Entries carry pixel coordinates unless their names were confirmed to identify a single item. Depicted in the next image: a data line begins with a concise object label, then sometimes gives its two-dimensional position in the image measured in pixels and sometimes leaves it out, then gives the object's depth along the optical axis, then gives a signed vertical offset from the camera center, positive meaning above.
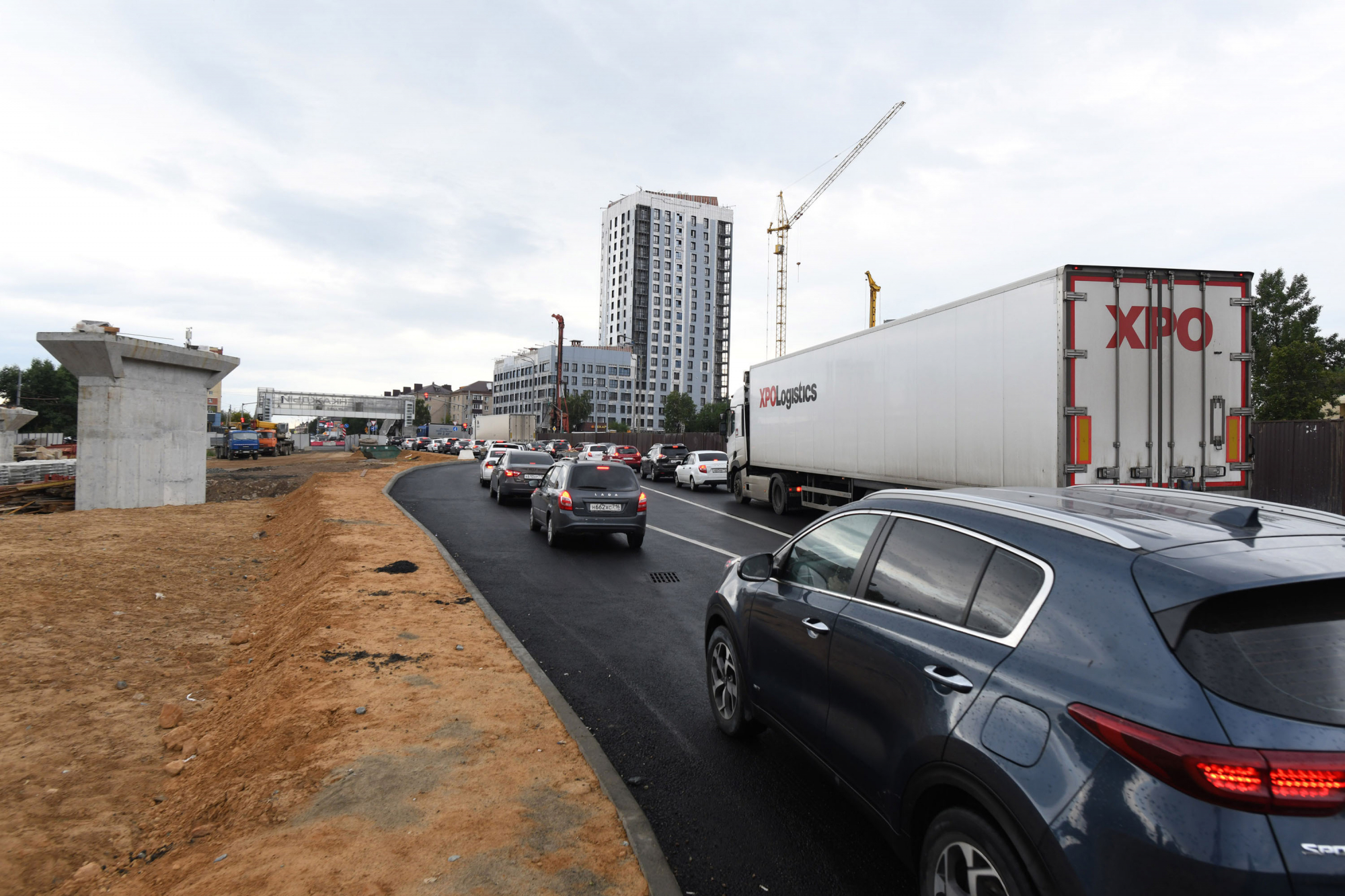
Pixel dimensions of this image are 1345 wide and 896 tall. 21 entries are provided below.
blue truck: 54.72 +0.00
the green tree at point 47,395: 72.56 +4.97
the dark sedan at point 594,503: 12.38 -0.96
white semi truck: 8.56 +0.89
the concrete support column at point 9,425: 28.62 +0.75
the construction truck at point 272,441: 58.41 +0.28
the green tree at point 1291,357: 40.88 +6.05
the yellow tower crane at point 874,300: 70.94 +14.88
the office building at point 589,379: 130.50 +12.78
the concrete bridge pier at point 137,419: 16.42 +0.59
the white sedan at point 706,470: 26.59 -0.78
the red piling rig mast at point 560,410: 85.50 +4.61
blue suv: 1.69 -0.69
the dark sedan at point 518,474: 19.61 -0.74
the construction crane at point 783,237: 96.56 +33.95
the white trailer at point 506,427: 72.75 +1.99
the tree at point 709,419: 116.31 +4.88
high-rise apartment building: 136.50 +30.61
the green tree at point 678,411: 114.12 +5.93
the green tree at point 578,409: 104.19 +5.69
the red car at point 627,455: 37.35 -0.39
